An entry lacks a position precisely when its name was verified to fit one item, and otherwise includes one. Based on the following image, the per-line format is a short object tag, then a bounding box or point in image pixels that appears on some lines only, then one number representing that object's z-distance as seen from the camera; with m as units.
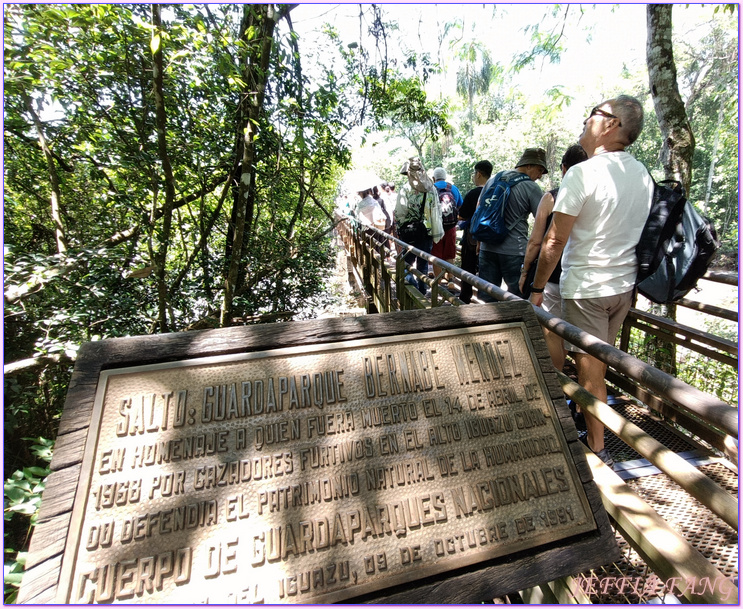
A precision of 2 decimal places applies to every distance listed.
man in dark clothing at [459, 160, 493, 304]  3.46
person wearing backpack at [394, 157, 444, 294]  4.04
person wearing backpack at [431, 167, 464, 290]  4.52
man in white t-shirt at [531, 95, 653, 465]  1.82
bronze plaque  1.01
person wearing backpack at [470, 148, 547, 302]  3.03
